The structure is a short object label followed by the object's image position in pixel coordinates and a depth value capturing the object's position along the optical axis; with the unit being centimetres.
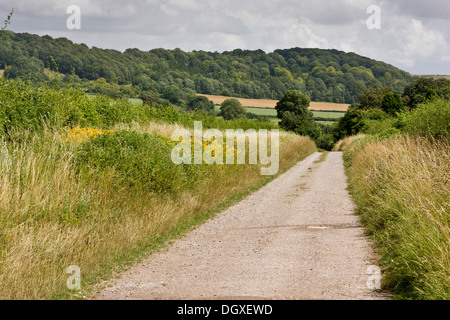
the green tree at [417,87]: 8102
